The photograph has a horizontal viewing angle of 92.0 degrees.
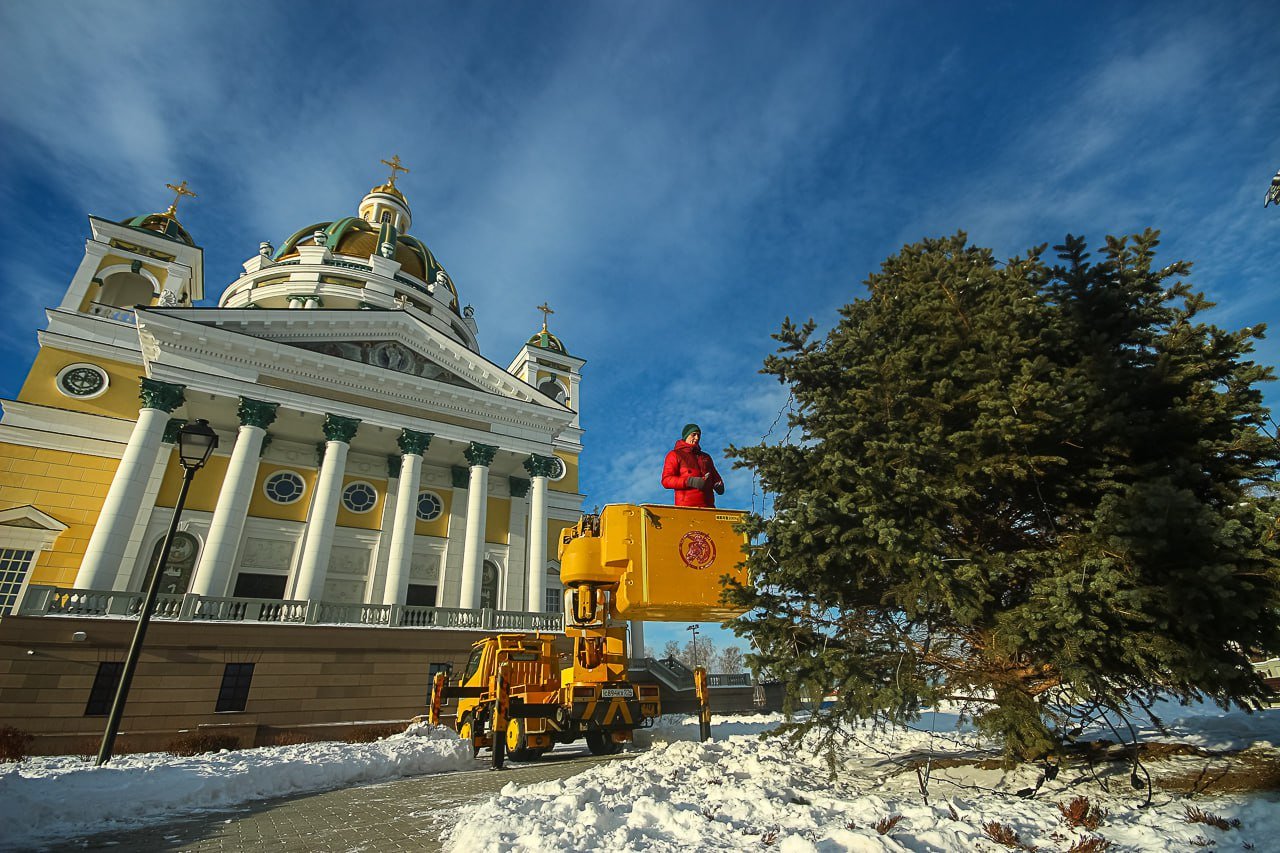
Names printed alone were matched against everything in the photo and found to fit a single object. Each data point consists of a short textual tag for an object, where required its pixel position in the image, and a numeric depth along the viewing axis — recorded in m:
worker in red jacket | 8.96
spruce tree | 4.95
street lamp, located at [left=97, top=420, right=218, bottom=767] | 8.34
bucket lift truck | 7.64
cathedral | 18.66
